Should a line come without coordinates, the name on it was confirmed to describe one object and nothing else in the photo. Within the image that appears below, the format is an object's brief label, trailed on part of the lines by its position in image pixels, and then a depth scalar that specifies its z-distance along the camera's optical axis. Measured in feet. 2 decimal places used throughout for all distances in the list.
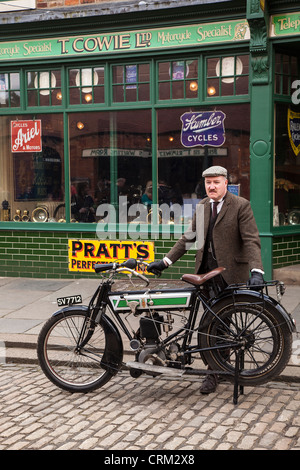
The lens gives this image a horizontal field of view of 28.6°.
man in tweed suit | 17.54
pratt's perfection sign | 33.58
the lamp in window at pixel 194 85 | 32.42
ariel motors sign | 35.50
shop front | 31.14
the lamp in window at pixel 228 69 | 31.42
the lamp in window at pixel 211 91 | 32.12
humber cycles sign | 32.07
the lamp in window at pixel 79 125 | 34.68
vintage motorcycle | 16.46
